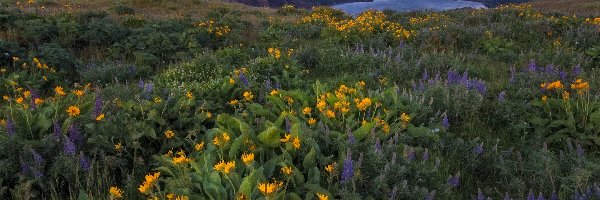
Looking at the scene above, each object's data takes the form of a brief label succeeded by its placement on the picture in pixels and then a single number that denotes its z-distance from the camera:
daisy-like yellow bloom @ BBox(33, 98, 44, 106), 3.85
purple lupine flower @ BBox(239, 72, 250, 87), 5.49
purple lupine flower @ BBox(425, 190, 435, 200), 2.77
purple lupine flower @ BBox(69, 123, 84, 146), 3.54
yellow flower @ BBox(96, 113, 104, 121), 3.57
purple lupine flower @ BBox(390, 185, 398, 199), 2.70
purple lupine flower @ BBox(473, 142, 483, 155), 3.81
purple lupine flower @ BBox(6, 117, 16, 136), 3.43
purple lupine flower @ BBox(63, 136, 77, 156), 3.27
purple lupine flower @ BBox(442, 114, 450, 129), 4.14
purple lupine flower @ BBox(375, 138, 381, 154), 3.11
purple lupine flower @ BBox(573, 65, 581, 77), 6.13
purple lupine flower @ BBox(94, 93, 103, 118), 3.81
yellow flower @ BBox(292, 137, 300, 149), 3.01
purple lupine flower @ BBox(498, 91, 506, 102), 4.89
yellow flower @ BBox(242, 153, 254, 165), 2.54
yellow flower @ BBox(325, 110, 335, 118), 3.70
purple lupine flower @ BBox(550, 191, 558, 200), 2.99
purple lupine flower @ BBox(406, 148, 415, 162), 3.16
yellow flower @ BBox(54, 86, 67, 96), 3.83
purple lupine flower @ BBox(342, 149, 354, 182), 2.81
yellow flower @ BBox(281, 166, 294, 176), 2.63
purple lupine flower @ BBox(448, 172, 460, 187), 3.16
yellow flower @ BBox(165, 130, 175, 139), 3.78
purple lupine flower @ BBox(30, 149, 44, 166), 3.18
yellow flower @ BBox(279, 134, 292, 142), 3.13
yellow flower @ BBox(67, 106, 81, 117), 3.53
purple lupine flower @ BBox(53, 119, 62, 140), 3.50
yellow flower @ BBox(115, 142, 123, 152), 3.50
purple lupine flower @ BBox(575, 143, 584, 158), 3.53
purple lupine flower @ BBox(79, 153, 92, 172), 3.26
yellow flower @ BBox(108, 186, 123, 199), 2.45
